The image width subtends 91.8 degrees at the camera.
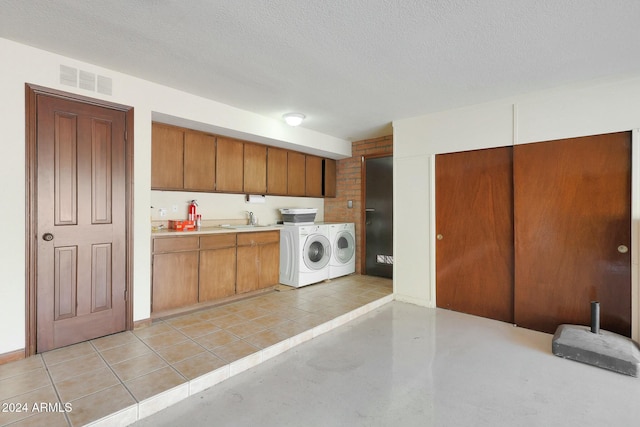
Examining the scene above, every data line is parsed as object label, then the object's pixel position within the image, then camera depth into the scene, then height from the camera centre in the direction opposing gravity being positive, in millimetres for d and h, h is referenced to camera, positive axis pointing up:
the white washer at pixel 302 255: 4387 -607
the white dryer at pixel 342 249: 4887 -595
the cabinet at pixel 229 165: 4012 +646
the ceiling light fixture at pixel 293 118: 3840 +1188
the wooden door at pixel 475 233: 3400 -232
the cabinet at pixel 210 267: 3232 -635
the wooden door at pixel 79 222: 2486 -71
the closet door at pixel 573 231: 2771 -184
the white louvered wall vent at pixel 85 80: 2543 +1135
